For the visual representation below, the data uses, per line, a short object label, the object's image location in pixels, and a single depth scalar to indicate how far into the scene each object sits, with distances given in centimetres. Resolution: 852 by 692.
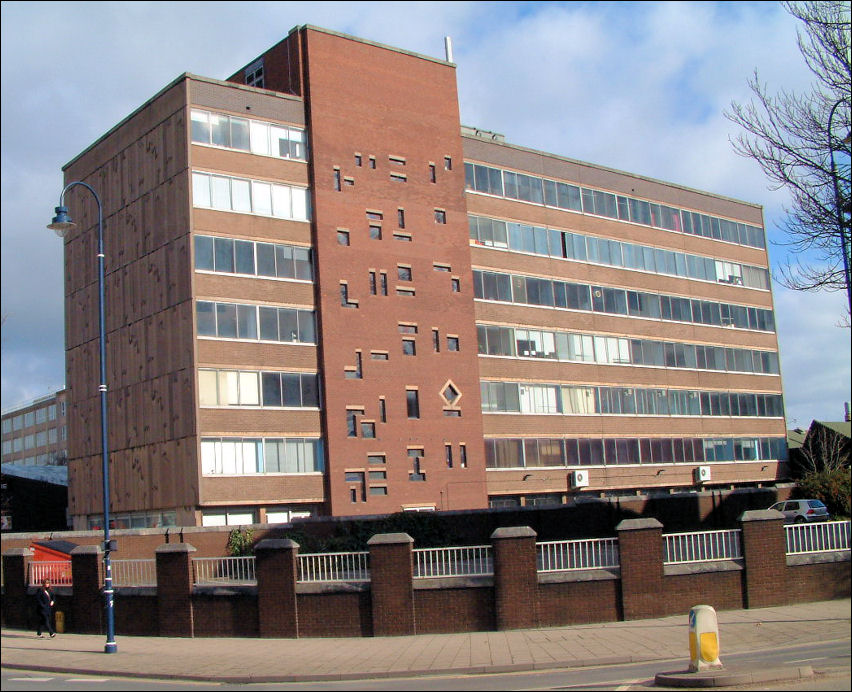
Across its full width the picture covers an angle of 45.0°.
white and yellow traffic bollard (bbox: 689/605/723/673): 1585
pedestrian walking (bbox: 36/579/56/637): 2734
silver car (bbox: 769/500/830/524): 4316
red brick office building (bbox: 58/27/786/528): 4794
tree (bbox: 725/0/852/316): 2448
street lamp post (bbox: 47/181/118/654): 2331
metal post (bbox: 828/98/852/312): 2452
